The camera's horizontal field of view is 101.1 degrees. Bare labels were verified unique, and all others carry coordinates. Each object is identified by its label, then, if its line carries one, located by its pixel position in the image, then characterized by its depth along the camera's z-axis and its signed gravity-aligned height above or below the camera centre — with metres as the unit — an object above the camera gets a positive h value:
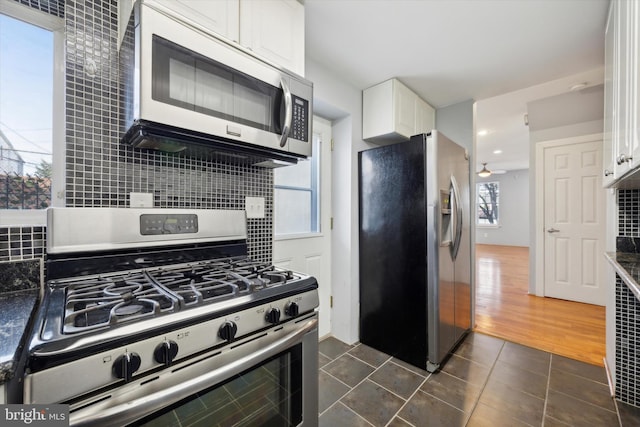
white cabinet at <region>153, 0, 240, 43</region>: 1.10 +0.88
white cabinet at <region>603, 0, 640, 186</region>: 1.03 +0.59
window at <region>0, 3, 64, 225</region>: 1.02 +0.41
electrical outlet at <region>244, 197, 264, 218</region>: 1.56 +0.04
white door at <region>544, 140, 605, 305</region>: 3.30 -0.12
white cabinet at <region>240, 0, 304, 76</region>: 1.31 +0.97
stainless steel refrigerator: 1.95 -0.29
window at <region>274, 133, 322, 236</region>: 2.20 +0.14
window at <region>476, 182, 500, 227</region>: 9.09 +0.36
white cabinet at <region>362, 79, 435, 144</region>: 2.40 +0.95
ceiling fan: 6.39 +1.34
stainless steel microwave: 0.91 +0.49
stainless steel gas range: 0.59 -0.31
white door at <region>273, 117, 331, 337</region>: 2.35 -0.26
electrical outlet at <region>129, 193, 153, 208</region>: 1.16 +0.06
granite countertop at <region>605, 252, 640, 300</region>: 0.96 -0.25
